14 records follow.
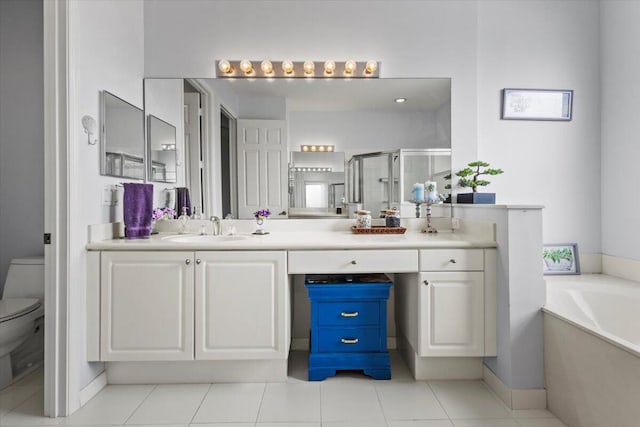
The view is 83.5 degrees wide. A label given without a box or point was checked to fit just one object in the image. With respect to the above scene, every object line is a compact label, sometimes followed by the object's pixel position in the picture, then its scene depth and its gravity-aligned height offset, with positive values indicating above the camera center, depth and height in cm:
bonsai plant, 230 +20
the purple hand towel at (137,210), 205 +1
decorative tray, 238 -13
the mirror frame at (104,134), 198 +43
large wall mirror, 246 +50
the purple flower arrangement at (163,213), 236 -1
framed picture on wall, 254 +75
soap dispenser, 244 -6
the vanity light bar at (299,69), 243 +97
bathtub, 130 -61
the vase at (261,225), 240 -9
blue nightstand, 208 -66
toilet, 188 -58
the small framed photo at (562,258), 255 -34
